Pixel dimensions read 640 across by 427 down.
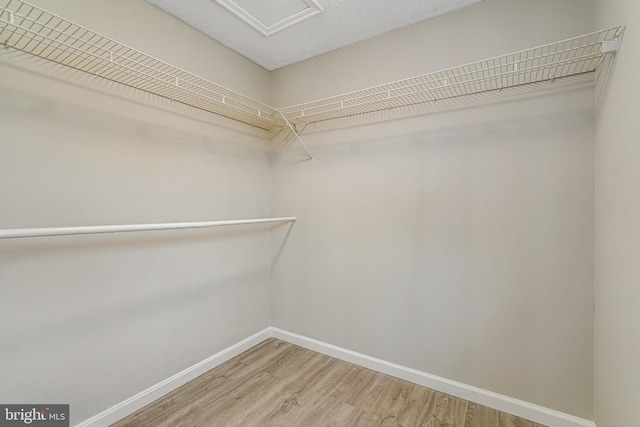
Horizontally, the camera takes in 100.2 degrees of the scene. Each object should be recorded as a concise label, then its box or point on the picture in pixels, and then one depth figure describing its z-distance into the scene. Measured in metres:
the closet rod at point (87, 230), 0.98
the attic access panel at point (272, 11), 1.64
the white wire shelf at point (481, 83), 1.34
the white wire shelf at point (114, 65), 1.22
